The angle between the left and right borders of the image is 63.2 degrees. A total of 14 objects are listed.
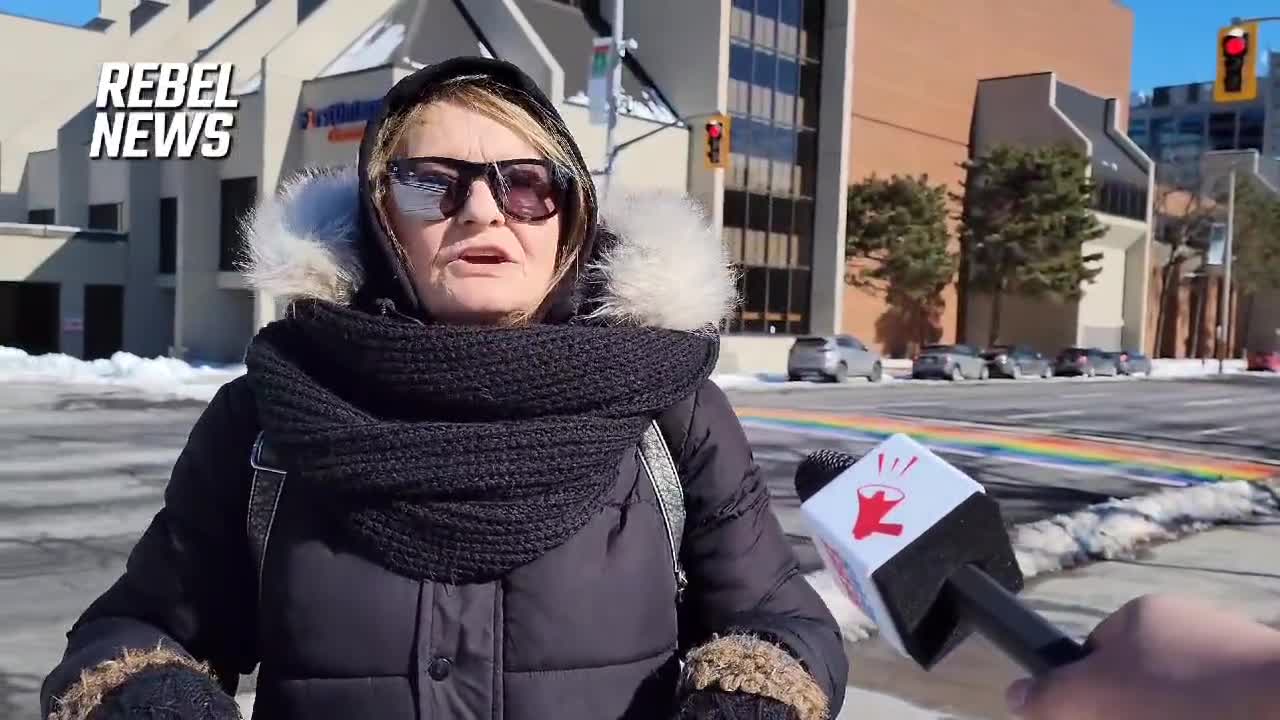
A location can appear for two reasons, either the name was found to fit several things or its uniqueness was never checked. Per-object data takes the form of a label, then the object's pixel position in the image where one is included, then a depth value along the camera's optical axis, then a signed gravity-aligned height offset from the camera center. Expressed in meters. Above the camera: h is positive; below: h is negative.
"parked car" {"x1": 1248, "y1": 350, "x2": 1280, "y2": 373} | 45.22 -1.32
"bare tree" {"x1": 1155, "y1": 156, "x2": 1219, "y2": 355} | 52.12 +5.59
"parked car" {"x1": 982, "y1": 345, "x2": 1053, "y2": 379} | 34.50 -1.31
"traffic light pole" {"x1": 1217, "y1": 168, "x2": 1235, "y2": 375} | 42.00 +2.58
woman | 1.54 -0.28
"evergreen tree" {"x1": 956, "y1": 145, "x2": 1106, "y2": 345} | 39.88 +3.79
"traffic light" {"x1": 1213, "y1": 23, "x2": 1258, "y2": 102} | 13.69 +3.58
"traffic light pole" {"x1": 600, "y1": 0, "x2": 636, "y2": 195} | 20.11 +4.63
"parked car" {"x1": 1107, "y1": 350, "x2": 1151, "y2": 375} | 39.47 -1.36
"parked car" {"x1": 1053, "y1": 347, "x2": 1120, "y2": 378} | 37.56 -1.36
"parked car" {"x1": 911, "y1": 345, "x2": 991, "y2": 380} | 31.20 -1.29
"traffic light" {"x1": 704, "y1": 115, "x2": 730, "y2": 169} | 23.02 +3.83
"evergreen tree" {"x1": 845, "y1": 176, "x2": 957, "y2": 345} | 37.53 +3.08
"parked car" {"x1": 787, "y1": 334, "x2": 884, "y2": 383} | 27.89 -1.15
